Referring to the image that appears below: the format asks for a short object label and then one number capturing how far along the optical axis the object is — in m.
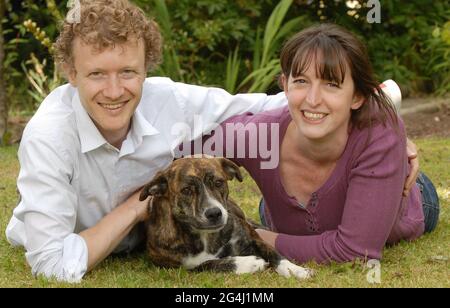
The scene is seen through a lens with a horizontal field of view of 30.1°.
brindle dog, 4.31
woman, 4.27
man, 4.15
